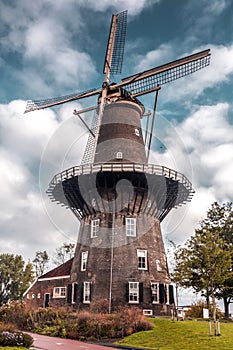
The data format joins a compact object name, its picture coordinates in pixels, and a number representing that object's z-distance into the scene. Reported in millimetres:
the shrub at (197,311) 31656
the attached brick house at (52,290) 27433
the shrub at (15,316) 22594
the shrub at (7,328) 14265
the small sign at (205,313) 24281
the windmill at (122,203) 23375
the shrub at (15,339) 12391
